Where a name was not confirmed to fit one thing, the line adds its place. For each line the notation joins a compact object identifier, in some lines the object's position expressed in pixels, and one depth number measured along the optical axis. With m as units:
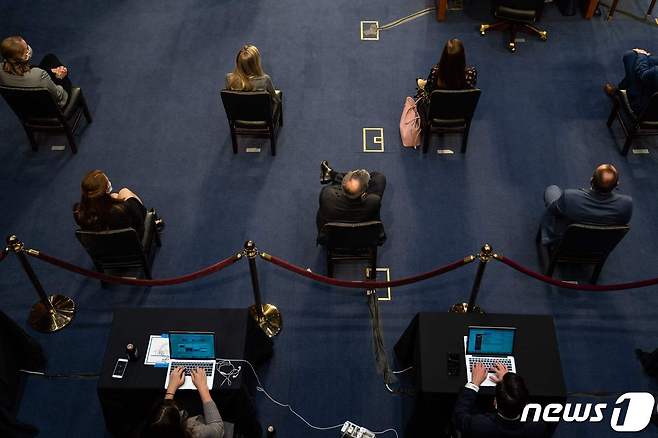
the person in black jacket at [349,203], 5.57
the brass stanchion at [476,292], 5.16
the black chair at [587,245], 5.52
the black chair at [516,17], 8.12
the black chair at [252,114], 6.56
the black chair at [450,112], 6.57
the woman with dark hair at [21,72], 6.55
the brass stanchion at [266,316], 5.81
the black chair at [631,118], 6.75
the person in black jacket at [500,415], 4.19
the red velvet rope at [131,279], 5.34
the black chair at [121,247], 5.51
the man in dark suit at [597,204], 5.58
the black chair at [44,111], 6.55
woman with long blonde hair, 6.55
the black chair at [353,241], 5.53
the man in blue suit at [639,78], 6.71
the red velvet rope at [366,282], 5.35
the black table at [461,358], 4.79
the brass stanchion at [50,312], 5.91
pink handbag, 7.16
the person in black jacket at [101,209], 5.45
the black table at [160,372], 4.83
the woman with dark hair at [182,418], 4.03
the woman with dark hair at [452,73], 6.48
